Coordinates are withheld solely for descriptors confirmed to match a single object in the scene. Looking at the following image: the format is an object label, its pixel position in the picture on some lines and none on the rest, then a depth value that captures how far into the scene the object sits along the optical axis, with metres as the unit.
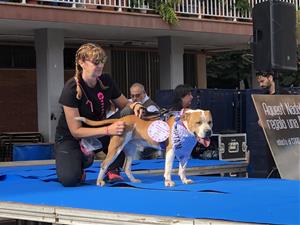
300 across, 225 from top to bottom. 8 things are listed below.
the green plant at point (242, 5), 14.86
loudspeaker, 7.45
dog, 4.68
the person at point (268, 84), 7.07
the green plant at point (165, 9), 13.12
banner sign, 5.90
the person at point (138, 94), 7.98
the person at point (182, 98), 5.73
